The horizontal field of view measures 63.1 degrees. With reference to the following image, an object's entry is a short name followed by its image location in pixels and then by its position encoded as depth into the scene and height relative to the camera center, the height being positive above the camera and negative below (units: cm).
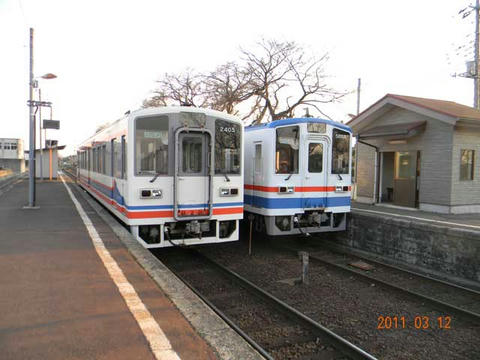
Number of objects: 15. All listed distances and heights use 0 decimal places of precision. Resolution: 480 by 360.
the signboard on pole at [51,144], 2716 +152
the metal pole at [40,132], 2634 +255
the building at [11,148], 6867 +303
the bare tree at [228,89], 2386 +499
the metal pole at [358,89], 2438 +506
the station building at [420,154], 1138 +56
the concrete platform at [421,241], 809 -167
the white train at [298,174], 930 -12
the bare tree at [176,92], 2869 +564
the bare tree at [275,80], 2300 +528
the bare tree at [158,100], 2953 +514
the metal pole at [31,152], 1208 +40
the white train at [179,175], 730 -15
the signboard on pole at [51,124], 2170 +228
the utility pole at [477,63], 1725 +486
